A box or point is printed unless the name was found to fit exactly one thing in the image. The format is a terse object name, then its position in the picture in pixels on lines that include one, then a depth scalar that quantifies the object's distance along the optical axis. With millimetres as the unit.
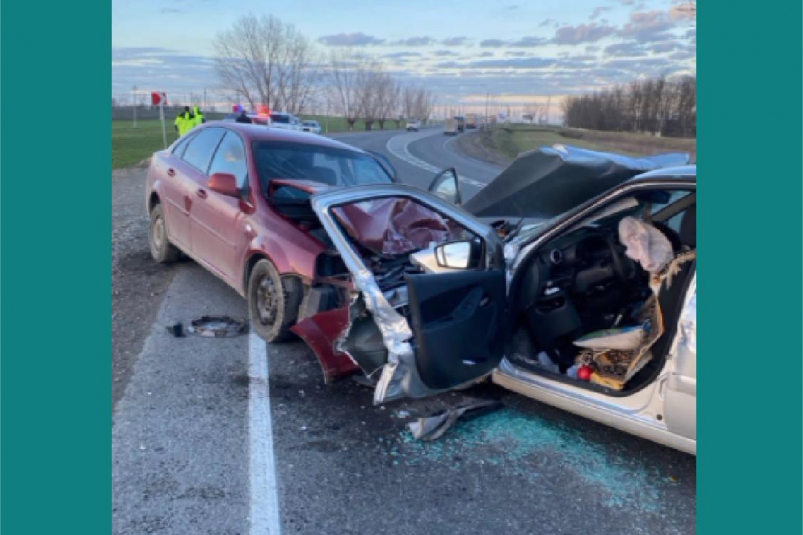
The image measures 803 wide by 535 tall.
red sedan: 4863
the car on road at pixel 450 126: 73731
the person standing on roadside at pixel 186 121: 17694
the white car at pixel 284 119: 33344
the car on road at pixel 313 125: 42719
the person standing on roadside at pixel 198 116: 17703
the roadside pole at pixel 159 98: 22125
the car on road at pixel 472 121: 90062
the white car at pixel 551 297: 3211
